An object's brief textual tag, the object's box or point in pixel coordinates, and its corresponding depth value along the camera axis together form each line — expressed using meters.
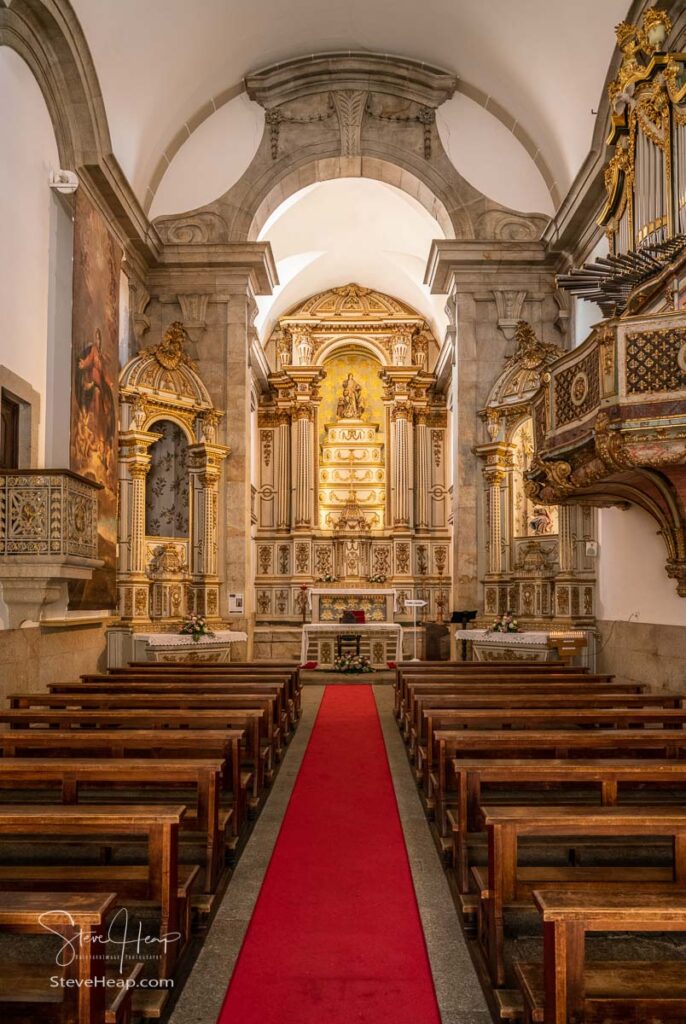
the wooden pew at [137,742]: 4.72
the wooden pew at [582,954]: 2.32
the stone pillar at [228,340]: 13.86
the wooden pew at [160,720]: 5.51
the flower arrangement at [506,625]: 12.32
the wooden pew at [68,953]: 2.28
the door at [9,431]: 8.70
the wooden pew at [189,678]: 8.10
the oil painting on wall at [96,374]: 10.10
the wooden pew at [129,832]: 3.16
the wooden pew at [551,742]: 4.68
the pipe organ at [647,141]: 7.57
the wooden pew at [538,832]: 3.12
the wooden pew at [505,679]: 7.89
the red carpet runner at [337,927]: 3.04
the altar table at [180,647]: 11.99
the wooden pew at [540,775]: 3.90
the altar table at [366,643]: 14.46
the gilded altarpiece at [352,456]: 18.19
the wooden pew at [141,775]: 3.92
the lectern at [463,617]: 12.71
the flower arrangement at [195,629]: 12.20
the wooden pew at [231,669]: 8.88
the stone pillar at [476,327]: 13.84
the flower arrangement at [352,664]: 13.42
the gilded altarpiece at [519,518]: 12.80
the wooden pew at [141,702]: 6.33
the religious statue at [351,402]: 19.50
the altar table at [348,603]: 16.97
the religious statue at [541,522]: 13.40
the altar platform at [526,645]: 11.55
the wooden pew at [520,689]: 7.04
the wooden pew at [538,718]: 5.53
